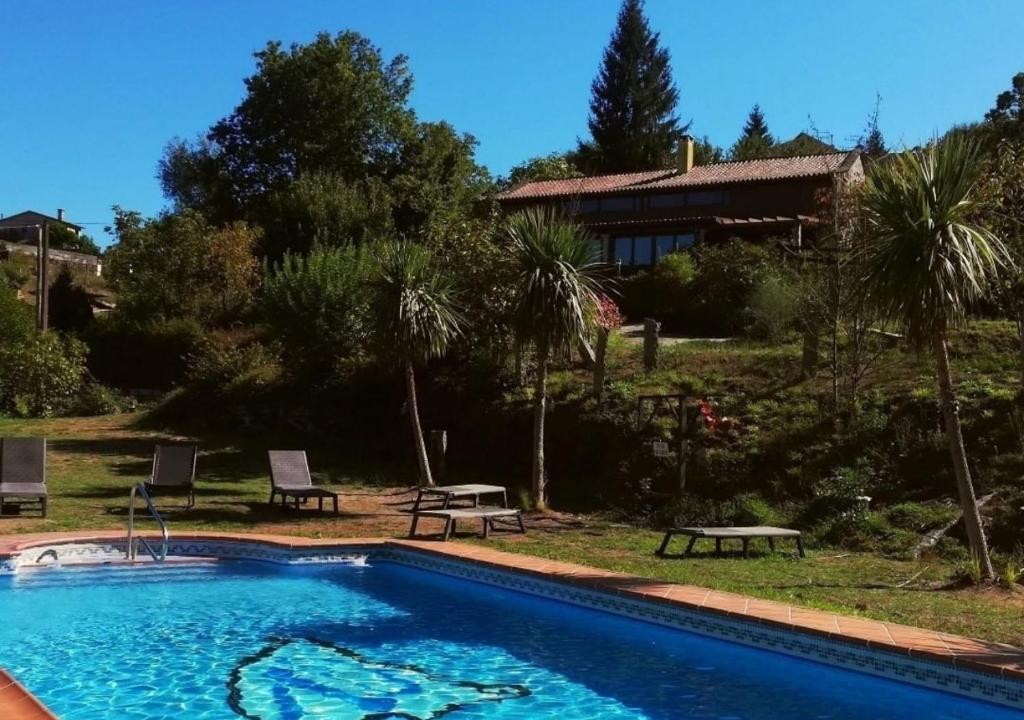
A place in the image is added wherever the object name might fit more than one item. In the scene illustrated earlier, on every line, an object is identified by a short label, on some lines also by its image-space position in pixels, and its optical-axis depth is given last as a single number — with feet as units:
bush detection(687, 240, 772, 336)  78.07
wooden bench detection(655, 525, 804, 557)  33.37
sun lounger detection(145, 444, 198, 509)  44.42
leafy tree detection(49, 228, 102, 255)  232.73
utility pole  100.30
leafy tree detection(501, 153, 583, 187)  166.30
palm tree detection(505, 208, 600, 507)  44.37
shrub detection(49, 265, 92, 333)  124.67
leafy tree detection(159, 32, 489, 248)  144.77
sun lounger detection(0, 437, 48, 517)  42.22
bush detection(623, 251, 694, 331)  85.81
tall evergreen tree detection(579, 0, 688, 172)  186.19
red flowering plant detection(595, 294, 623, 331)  59.26
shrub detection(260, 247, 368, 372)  68.44
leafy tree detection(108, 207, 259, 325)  106.83
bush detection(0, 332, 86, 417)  82.07
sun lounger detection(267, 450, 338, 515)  44.57
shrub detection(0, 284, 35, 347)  89.56
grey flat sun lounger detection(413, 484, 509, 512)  40.55
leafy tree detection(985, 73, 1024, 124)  138.31
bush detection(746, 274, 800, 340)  65.16
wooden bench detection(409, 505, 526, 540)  36.88
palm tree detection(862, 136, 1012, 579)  27.78
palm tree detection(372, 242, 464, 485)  49.37
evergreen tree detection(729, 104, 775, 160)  181.64
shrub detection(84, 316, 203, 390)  102.58
